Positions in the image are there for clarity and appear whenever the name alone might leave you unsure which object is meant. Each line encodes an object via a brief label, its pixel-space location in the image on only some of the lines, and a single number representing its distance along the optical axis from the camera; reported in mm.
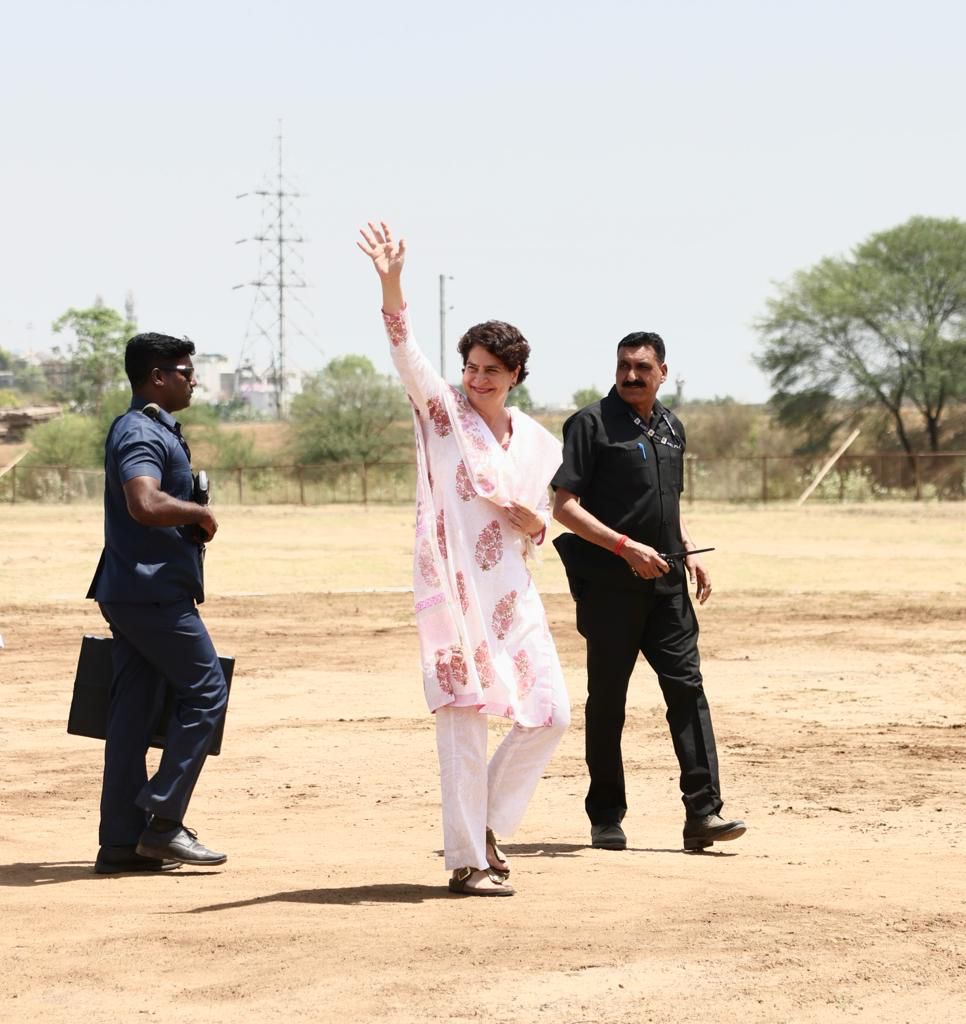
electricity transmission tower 76894
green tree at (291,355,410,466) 65812
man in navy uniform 6613
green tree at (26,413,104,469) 61594
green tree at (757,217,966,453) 61781
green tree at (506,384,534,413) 96181
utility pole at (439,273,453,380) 70612
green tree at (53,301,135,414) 104375
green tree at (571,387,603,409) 111362
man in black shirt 7391
